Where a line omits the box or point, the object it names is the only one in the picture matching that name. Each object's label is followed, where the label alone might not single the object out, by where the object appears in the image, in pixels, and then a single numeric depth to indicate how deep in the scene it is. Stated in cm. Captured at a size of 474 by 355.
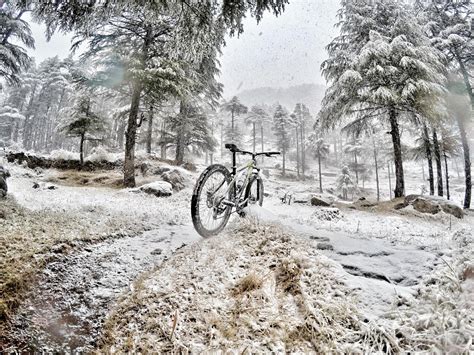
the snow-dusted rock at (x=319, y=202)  1233
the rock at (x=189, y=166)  1972
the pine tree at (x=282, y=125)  4462
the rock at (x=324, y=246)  332
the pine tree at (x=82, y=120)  1695
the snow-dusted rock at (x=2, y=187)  551
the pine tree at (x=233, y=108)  3969
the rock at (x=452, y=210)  1058
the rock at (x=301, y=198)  1331
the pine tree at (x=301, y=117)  4846
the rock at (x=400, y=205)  1143
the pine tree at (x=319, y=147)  3894
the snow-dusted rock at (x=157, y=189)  1034
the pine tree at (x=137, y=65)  1152
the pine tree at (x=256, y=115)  5297
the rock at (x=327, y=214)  910
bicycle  374
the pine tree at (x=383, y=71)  1187
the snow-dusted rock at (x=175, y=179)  1323
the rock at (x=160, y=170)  1560
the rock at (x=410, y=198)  1141
